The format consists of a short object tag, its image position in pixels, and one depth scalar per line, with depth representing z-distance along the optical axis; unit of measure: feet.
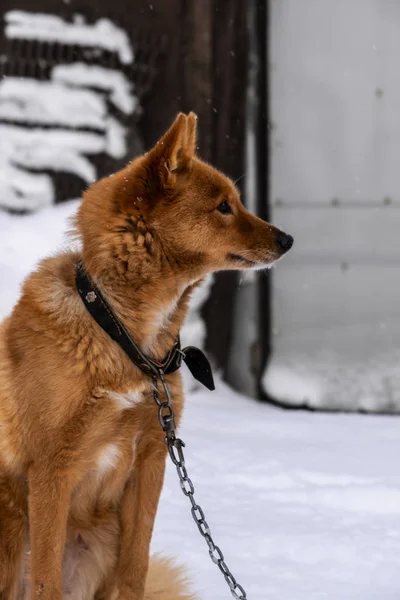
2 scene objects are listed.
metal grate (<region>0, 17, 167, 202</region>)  34.35
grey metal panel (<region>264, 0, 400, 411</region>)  35.40
